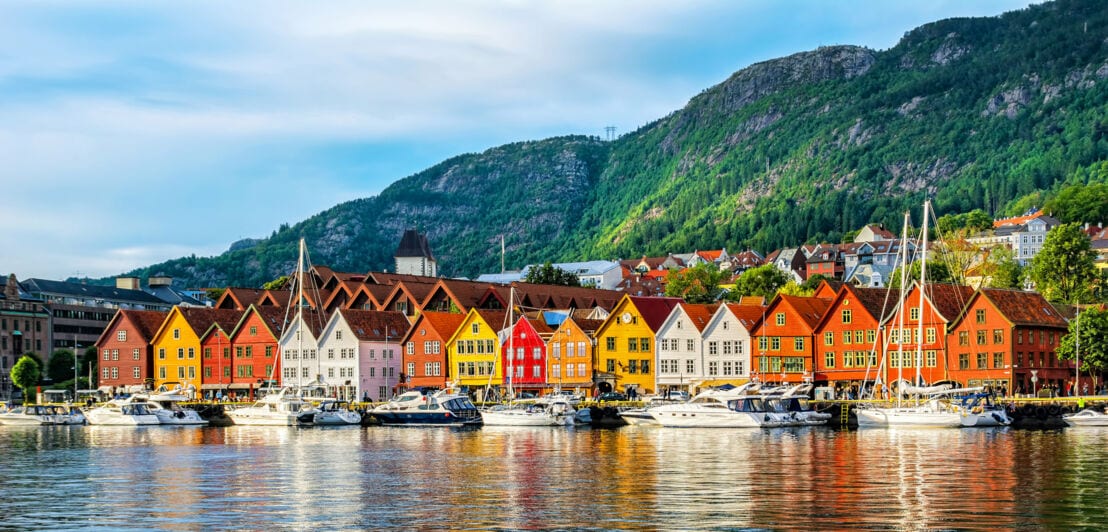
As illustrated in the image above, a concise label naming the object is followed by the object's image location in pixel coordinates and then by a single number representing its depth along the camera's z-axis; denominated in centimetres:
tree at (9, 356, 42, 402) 15942
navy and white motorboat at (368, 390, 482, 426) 10488
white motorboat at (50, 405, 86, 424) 12281
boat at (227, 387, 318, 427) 10769
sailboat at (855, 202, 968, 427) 8888
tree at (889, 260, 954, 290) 16225
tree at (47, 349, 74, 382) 17400
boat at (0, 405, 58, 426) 12344
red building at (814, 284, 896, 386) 11769
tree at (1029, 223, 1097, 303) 14850
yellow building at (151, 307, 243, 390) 14475
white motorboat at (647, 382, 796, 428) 9350
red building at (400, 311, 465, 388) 13500
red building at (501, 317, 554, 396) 13062
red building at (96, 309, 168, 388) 14850
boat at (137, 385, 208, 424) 11494
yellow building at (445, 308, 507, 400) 13162
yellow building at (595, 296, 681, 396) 12650
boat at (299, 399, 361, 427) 10756
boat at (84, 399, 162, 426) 11538
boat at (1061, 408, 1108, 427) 8894
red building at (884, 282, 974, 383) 11388
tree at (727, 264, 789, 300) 18050
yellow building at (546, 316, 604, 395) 12838
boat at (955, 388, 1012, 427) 8925
